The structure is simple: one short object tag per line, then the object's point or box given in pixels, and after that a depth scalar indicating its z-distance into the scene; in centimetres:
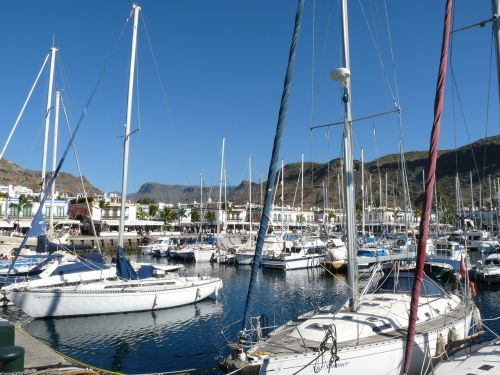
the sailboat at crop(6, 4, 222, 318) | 2181
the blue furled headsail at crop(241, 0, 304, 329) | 1084
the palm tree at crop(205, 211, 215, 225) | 11424
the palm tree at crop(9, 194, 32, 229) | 8457
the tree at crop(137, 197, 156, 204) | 15488
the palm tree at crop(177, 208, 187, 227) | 11496
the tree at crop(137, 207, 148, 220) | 11231
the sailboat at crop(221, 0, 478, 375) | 1031
